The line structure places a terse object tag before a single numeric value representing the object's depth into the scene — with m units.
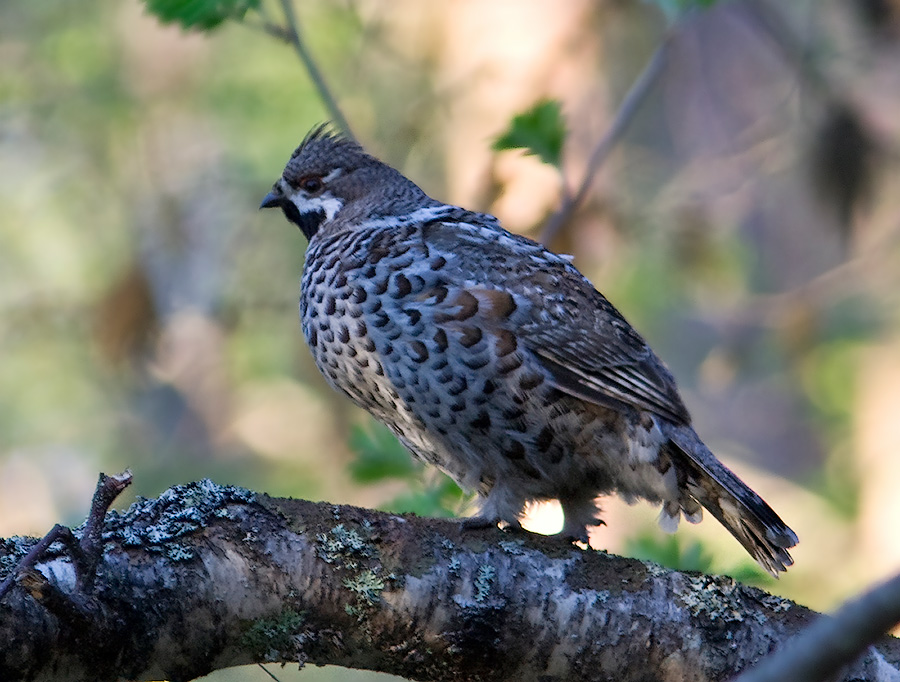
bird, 7.68
